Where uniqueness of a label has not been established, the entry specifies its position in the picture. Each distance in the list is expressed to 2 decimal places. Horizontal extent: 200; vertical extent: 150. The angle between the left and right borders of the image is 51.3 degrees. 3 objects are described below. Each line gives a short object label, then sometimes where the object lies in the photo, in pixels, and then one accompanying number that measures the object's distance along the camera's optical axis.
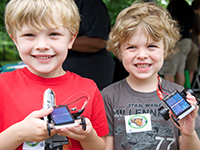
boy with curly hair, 1.56
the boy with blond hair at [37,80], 1.13
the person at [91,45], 2.24
